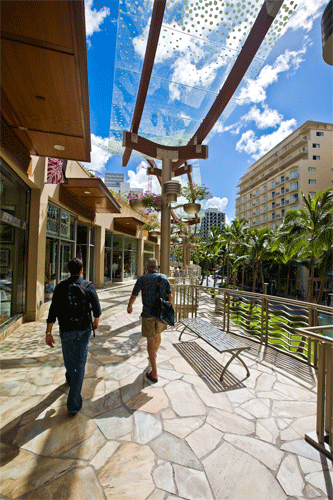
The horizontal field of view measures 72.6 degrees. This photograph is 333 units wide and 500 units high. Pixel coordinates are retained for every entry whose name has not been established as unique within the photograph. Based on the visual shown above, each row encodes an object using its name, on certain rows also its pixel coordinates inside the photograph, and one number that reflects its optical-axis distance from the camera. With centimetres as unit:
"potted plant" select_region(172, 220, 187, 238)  1632
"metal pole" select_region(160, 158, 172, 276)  656
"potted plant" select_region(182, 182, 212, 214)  1093
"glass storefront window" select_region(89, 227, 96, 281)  1359
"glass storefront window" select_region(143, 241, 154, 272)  2475
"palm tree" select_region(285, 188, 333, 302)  1387
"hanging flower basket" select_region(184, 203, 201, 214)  579
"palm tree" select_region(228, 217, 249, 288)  2760
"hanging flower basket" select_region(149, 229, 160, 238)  1211
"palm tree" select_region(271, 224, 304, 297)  1464
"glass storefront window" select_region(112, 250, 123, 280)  1762
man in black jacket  271
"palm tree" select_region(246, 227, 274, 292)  2681
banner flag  704
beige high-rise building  5288
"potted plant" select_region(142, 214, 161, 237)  1947
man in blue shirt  349
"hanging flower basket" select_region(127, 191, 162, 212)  652
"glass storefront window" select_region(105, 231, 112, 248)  1606
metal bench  356
